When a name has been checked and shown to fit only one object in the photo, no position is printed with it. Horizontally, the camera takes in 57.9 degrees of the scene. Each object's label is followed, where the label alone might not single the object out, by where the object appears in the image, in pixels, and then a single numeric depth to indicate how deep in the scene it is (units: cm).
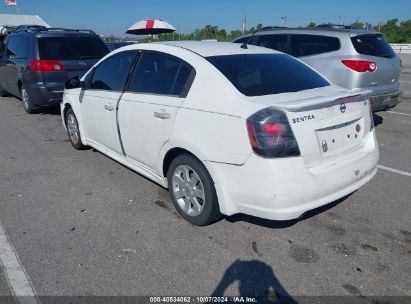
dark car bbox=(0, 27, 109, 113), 776
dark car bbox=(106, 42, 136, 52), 1719
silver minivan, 622
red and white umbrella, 1581
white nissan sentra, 282
